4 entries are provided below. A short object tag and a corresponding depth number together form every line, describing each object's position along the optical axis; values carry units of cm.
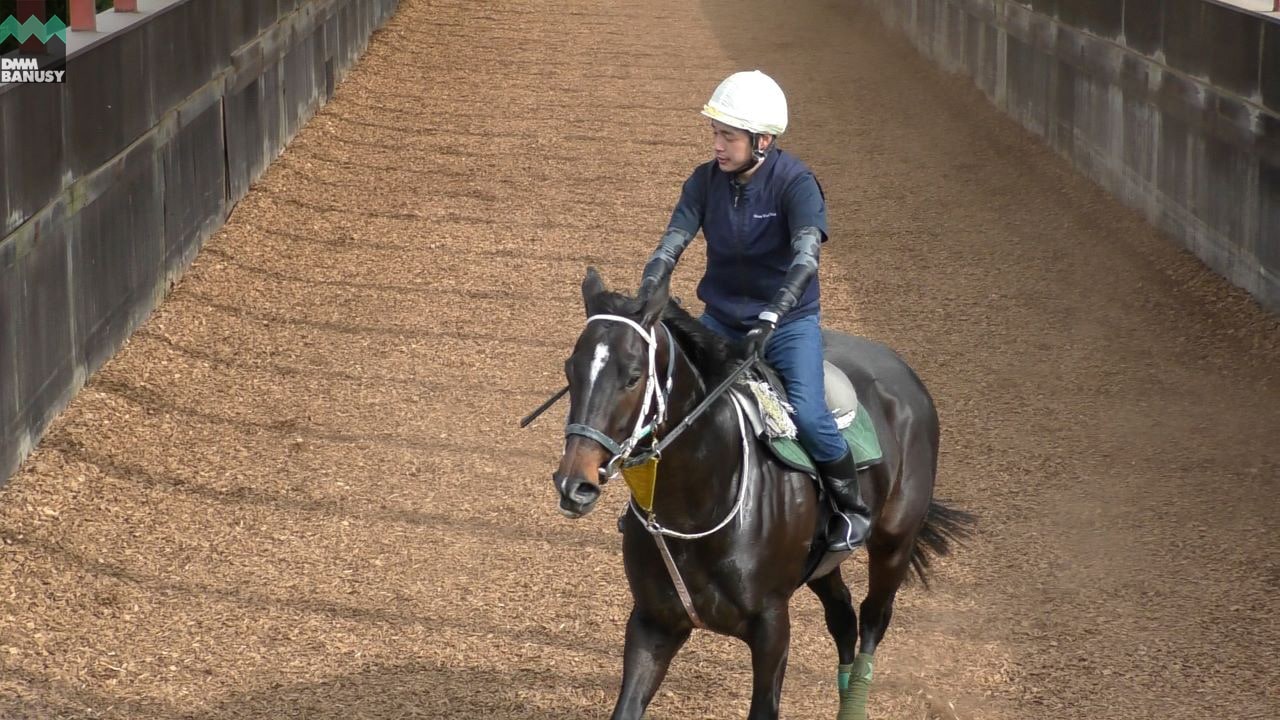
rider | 1074
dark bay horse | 912
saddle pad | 1114
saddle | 1080
